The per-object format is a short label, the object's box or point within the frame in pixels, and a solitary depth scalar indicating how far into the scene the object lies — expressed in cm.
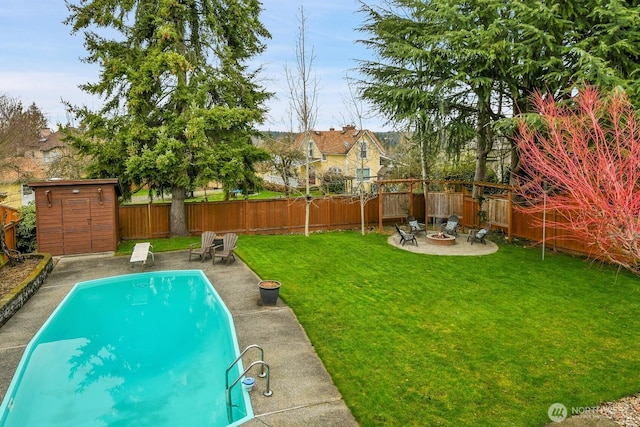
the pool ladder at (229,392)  558
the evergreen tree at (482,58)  1289
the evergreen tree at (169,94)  1555
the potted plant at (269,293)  932
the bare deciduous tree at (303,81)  1698
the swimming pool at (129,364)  595
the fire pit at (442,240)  1579
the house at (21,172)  2492
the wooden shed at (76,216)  1393
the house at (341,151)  4016
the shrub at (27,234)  1579
